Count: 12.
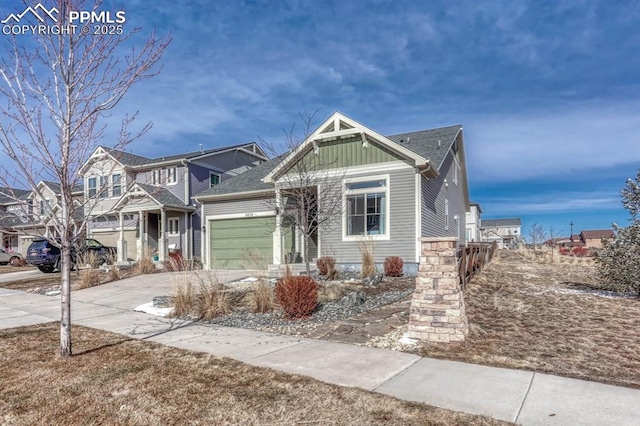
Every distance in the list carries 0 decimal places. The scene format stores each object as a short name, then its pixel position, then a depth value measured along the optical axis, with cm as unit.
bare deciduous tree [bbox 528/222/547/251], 3780
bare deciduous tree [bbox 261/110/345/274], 1209
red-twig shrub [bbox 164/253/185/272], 865
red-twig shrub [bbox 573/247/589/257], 2499
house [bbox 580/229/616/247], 7319
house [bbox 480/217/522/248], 7225
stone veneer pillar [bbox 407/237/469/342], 534
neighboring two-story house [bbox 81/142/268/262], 2060
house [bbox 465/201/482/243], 4169
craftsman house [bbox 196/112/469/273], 1292
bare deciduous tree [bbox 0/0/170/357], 463
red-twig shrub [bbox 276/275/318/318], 691
